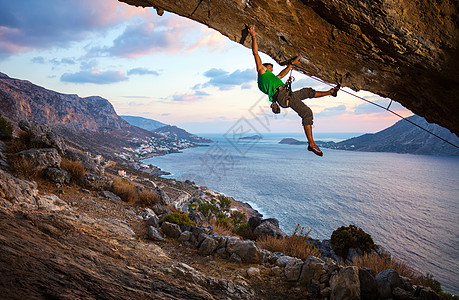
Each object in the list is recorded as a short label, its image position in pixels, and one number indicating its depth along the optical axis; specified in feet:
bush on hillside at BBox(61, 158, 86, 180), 32.04
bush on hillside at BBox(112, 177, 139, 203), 33.55
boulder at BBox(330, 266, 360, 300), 13.70
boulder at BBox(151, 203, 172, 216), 33.02
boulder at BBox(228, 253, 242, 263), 20.01
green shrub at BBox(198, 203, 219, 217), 61.29
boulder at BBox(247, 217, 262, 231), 45.08
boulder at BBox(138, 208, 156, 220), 28.14
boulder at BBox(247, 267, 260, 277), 17.70
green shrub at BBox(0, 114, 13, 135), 33.81
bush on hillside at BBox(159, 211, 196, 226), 26.25
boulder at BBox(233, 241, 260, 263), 20.21
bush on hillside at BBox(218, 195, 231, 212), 83.31
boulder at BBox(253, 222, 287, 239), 38.17
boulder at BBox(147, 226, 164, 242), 22.00
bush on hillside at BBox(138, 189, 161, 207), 34.42
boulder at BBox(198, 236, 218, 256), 21.01
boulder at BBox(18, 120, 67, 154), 32.17
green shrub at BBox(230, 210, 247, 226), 60.31
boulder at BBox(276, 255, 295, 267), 19.48
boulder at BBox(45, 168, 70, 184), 28.09
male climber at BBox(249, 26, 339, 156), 13.71
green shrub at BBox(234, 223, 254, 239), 40.98
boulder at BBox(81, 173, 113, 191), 31.86
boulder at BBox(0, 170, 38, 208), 17.99
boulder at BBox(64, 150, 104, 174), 36.45
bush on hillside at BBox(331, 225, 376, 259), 51.16
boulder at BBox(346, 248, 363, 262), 49.07
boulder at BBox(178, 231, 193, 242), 22.87
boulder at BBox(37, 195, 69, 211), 20.04
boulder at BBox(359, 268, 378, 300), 14.62
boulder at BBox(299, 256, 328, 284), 16.52
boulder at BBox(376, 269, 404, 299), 14.40
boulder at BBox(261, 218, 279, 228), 52.94
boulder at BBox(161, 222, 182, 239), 23.66
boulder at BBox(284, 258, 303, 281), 17.13
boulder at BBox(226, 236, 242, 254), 21.27
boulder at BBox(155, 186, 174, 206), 37.32
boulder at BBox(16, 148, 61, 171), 26.81
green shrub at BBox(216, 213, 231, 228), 43.13
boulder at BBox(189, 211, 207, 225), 36.06
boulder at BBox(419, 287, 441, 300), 13.69
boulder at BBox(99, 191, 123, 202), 31.02
